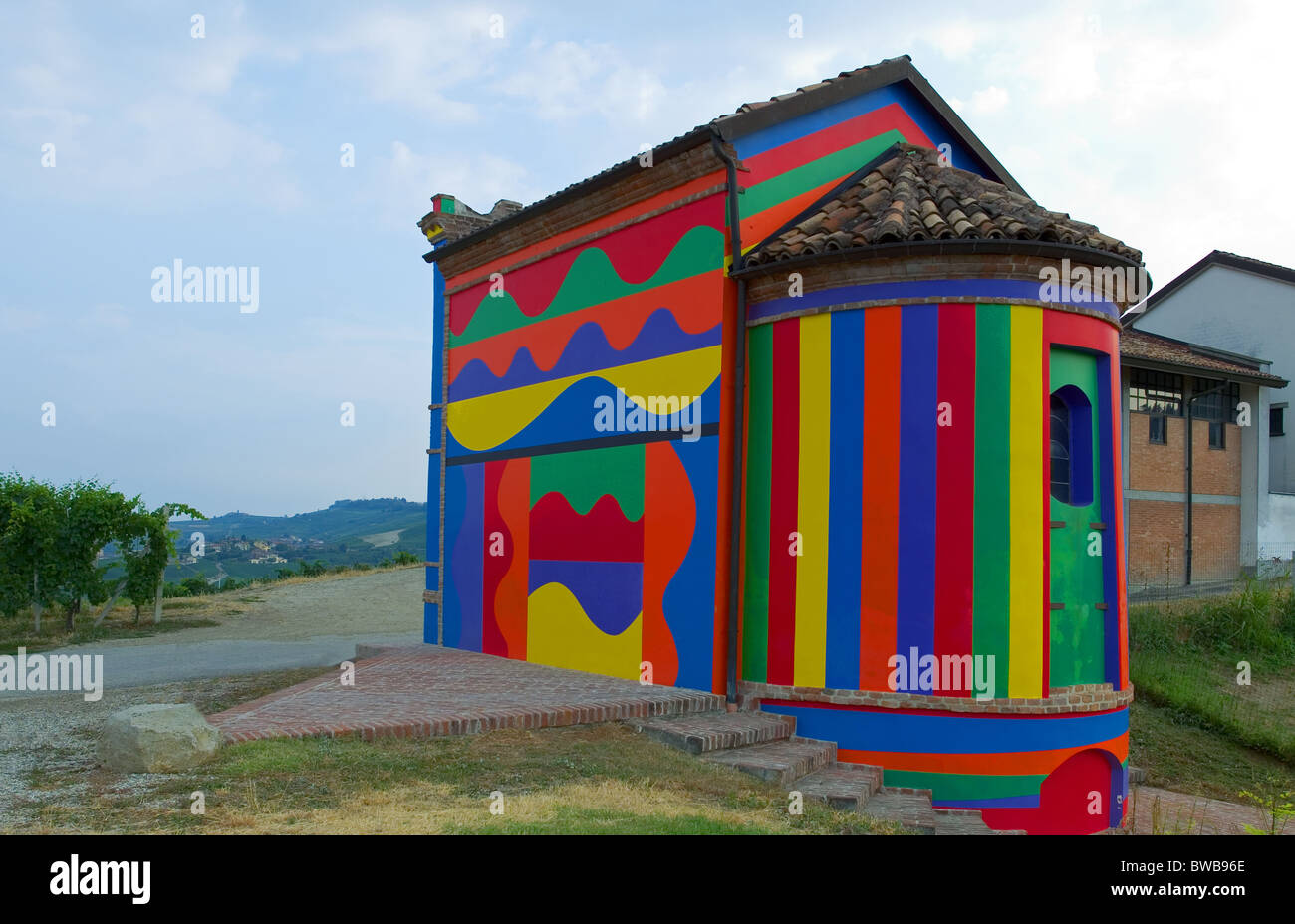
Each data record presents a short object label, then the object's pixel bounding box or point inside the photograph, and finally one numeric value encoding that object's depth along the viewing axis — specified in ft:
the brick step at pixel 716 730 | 25.99
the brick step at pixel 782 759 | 24.38
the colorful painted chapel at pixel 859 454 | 27.84
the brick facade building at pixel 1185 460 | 78.28
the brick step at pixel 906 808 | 23.07
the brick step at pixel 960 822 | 24.00
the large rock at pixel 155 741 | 21.02
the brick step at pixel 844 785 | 23.76
